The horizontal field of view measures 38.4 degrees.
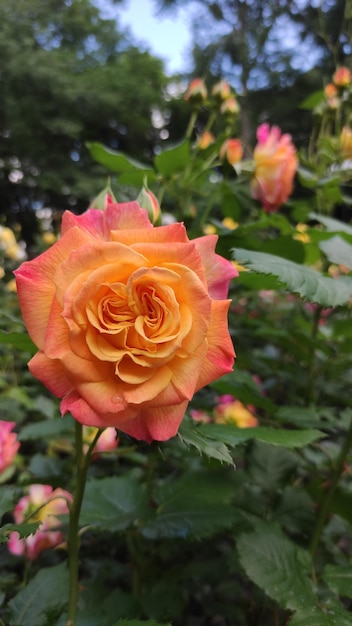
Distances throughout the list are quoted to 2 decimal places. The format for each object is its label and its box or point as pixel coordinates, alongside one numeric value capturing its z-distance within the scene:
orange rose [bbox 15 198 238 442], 0.32
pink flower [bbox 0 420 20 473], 0.60
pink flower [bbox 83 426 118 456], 0.75
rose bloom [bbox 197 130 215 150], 0.80
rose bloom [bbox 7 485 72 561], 0.65
